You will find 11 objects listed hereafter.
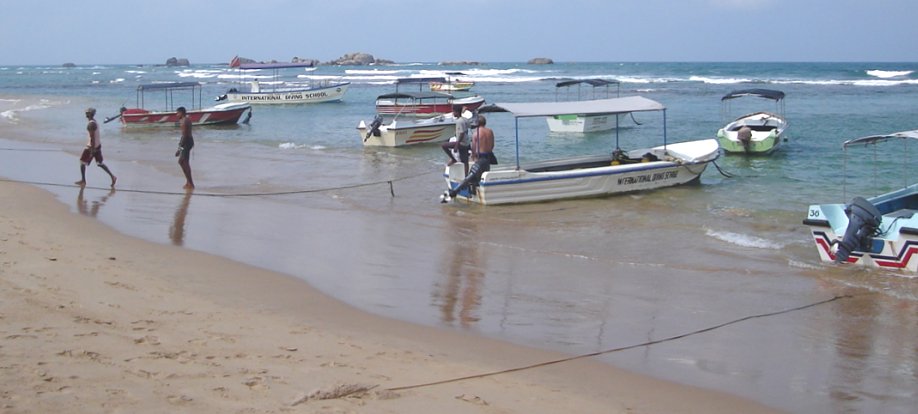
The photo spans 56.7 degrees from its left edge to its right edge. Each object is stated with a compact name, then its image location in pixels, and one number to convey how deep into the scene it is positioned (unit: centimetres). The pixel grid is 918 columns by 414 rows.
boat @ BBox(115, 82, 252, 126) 3083
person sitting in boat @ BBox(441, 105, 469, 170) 1641
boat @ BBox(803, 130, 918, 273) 1023
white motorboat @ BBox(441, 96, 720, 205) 1504
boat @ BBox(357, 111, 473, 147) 2469
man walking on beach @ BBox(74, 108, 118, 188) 1557
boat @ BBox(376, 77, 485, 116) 3367
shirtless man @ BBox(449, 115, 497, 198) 1481
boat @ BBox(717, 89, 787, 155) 2273
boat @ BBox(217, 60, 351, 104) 4509
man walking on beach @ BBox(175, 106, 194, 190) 1585
